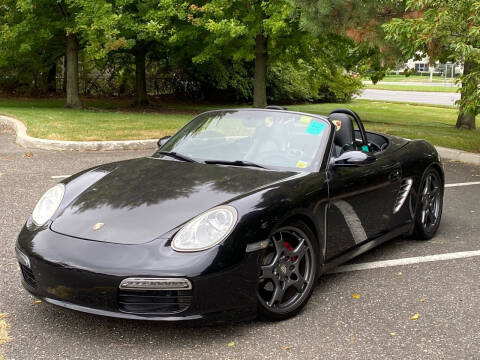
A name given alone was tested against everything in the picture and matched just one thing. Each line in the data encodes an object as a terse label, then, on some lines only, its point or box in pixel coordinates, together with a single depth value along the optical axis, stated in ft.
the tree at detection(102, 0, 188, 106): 60.54
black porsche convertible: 11.42
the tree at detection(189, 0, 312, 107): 55.88
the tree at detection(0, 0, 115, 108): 58.90
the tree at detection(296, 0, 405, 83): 39.27
